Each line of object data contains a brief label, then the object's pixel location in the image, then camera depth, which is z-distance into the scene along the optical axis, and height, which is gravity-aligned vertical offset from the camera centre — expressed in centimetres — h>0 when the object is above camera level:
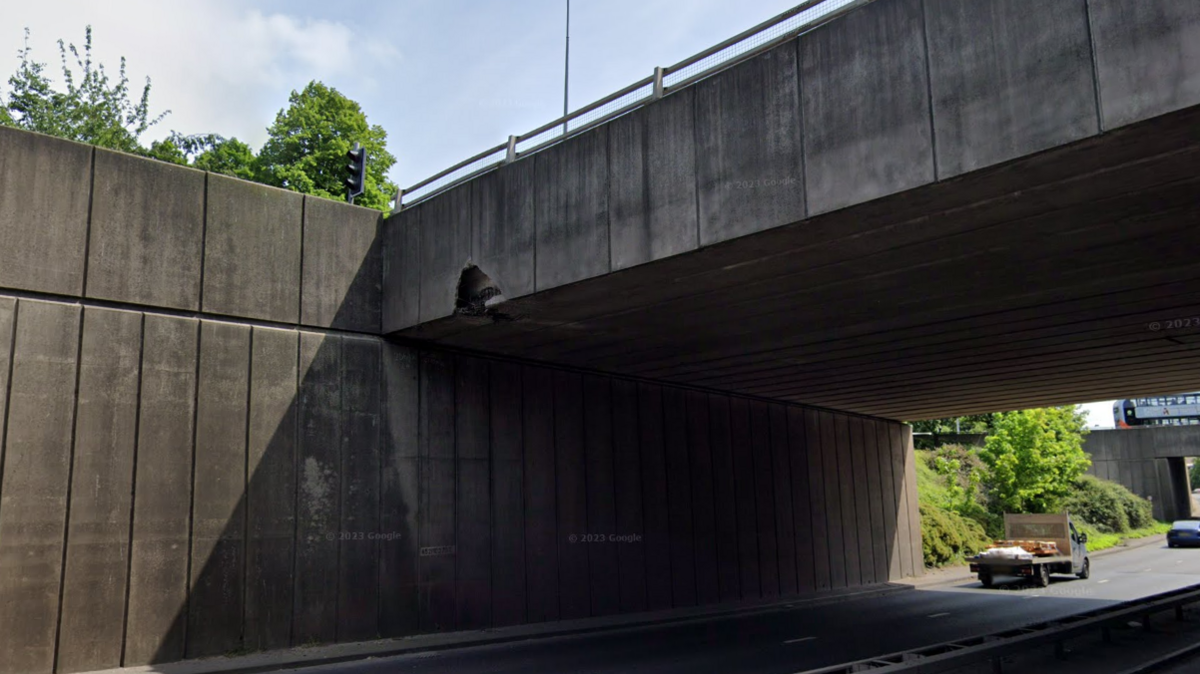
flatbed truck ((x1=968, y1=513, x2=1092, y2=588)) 2481 -267
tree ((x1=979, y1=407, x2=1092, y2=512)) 3806 +32
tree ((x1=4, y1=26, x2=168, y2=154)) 3247 +1457
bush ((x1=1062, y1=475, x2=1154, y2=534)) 4509 -207
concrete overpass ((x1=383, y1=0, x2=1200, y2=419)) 830 +304
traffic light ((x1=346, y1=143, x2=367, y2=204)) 1619 +591
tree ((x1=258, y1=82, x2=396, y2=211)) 3894 +1565
